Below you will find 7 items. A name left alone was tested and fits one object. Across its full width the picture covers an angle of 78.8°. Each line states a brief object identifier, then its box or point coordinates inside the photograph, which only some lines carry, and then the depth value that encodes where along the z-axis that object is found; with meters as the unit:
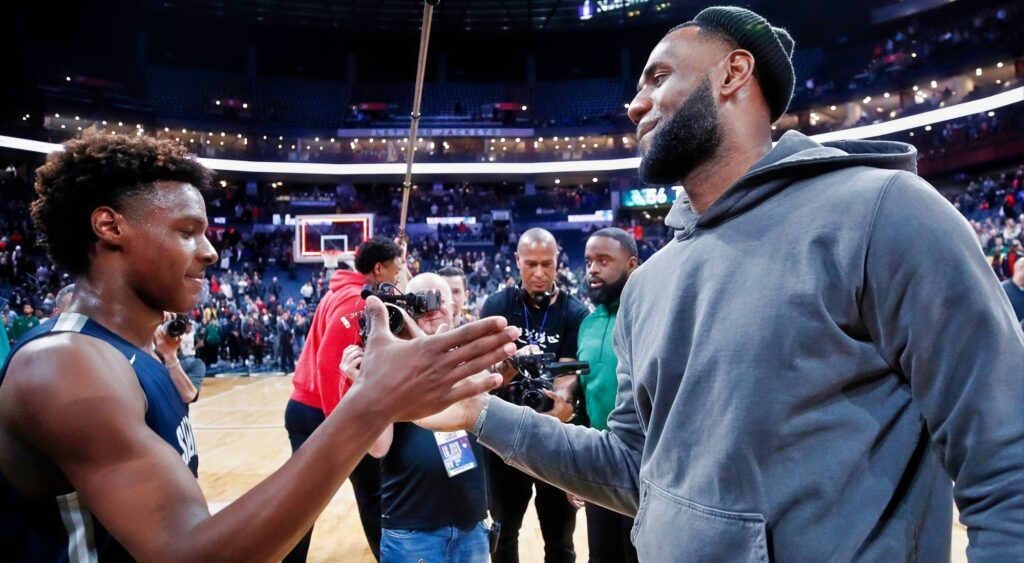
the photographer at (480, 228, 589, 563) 3.68
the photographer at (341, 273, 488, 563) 2.56
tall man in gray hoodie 0.99
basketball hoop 12.04
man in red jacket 3.80
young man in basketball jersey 1.08
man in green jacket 3.22
